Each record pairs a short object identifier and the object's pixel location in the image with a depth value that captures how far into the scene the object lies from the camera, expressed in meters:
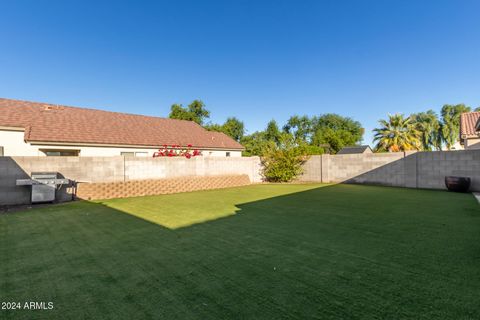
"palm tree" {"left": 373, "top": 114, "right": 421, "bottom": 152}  24.95
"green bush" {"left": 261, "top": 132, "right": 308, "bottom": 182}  14.33
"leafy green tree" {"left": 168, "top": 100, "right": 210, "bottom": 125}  29.80
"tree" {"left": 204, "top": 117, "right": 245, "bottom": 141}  38.60
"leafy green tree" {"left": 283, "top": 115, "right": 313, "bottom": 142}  51.09
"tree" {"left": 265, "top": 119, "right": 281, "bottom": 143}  39.88
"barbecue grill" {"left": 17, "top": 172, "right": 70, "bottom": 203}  7.25
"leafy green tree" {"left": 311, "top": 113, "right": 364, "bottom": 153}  41.78
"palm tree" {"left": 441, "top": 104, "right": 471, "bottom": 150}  39.34
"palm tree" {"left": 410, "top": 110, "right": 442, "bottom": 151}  41.59
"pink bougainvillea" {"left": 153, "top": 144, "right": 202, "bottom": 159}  13.26
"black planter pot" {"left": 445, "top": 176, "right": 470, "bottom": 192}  8.97
